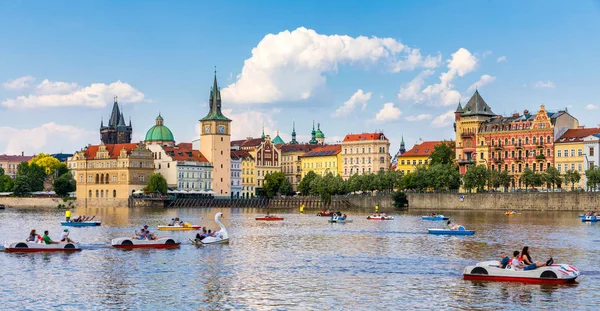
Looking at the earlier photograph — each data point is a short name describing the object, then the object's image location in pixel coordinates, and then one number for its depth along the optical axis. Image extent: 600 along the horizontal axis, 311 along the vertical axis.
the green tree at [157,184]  192.38
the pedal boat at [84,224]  98.41
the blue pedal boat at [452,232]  79.88
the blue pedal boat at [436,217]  109.96
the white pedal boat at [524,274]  44.72
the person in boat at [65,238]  61.74
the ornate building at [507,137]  158.50
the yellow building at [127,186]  198.62
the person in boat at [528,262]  45.36
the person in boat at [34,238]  60.54
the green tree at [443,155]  181.25
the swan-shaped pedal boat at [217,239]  66.38
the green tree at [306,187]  198.62
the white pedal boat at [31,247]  59.84
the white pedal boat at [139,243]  63.50
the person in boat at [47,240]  60.34
